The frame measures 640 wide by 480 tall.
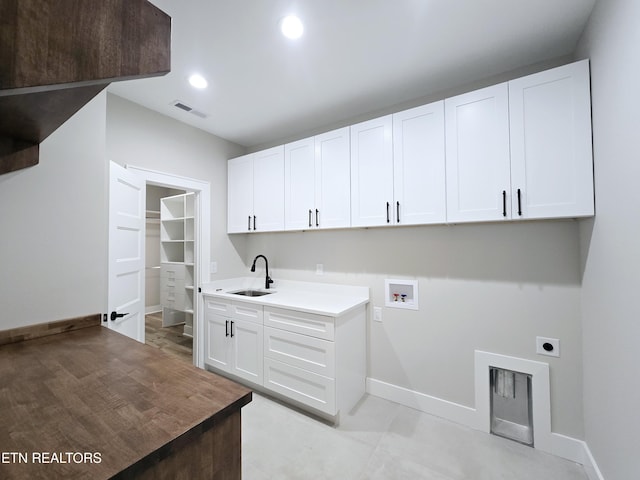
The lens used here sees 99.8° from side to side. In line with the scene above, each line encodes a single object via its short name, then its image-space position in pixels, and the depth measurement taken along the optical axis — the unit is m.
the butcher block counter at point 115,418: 0.51
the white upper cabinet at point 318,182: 2.43
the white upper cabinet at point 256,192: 2.87
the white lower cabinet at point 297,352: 2.05
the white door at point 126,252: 1.92
